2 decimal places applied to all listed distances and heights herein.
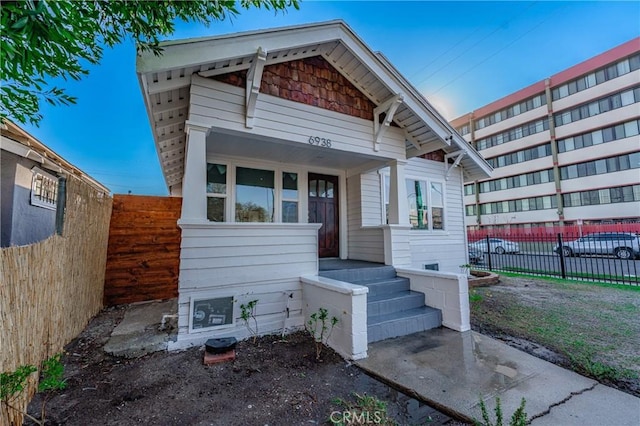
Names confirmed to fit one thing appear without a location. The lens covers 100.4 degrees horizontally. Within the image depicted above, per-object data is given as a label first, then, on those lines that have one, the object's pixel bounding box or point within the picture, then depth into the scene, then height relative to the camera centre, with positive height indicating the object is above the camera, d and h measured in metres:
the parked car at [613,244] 12.84 -0.81
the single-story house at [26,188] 4.22 +0.94
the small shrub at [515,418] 1.79 -1.28
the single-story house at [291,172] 3.58 +1.36
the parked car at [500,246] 16.14 -1.00
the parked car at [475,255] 13.23 -1.40
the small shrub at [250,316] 3.76 -1.17
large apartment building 19.22 +6.89
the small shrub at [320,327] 3.44 -1.31
